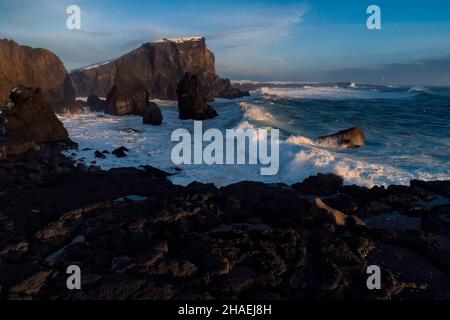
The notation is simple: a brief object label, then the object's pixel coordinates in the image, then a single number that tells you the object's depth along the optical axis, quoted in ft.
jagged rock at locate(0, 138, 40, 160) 45.77
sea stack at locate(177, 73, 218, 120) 120.37
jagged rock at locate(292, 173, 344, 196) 36.45
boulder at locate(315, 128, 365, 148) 63.87
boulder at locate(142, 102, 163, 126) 100.89
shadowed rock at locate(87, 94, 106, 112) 150.41
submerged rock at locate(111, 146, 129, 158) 56.54
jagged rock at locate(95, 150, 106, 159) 54.13
